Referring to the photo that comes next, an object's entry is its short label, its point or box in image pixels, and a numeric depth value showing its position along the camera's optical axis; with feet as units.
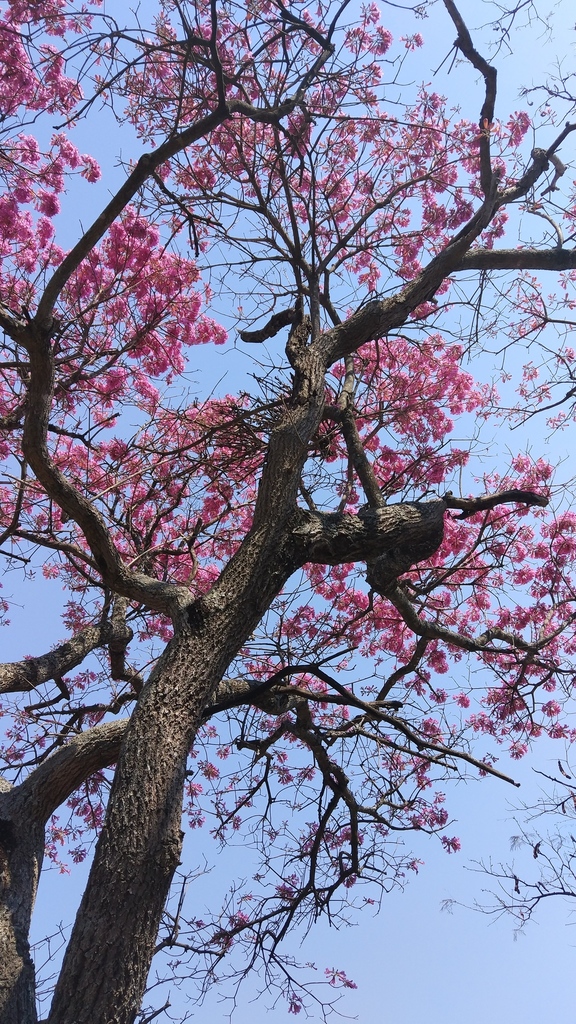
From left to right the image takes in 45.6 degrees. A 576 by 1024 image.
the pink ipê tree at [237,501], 8.61
